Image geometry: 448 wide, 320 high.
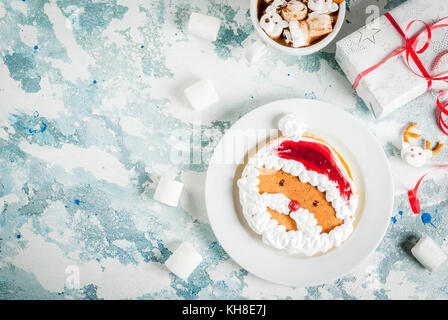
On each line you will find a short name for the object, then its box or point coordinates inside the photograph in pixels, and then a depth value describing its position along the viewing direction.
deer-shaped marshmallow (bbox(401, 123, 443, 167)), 1.08
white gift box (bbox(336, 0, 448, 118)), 0.99
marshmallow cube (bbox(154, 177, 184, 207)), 1.08
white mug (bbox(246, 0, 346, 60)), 0.95
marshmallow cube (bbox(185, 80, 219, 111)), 1.07
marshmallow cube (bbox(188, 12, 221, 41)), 1.07
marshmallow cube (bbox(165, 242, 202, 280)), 1.09
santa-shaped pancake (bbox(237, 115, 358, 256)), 1.01
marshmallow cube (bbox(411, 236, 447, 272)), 1.08
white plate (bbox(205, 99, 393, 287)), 1.03
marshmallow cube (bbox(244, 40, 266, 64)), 1.02
